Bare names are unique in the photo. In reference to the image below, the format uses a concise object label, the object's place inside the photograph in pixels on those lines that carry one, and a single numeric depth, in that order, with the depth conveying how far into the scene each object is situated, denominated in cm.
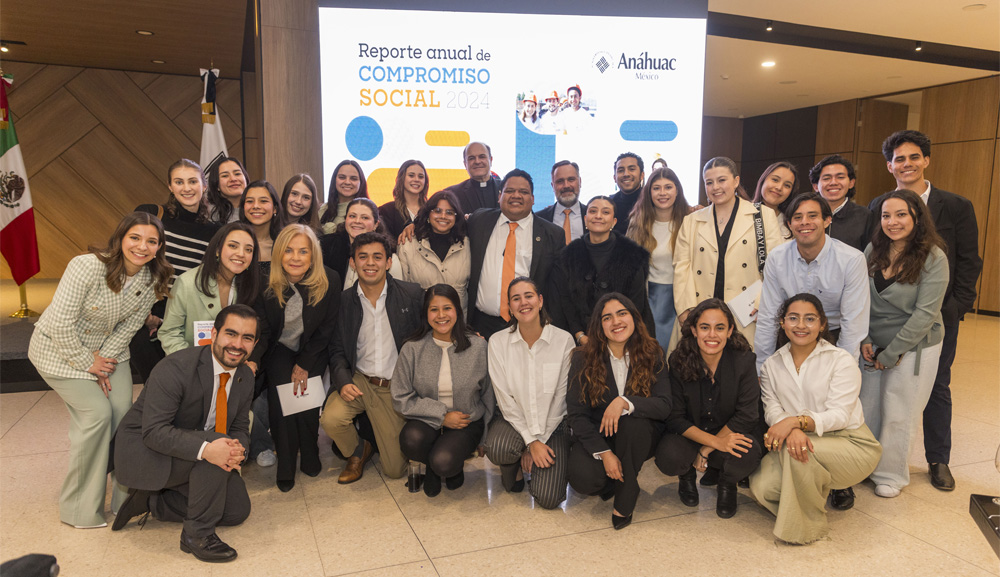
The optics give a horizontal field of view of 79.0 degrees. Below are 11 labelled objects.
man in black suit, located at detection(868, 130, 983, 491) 319
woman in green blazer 296
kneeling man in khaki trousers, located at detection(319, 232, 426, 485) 324
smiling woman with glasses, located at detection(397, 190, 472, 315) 354
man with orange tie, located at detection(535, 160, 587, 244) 386
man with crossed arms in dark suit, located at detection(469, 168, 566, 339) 355
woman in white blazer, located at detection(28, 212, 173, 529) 265
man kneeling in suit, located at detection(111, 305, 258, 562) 248
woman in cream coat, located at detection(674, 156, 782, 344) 338
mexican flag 667
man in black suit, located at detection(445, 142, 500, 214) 418
